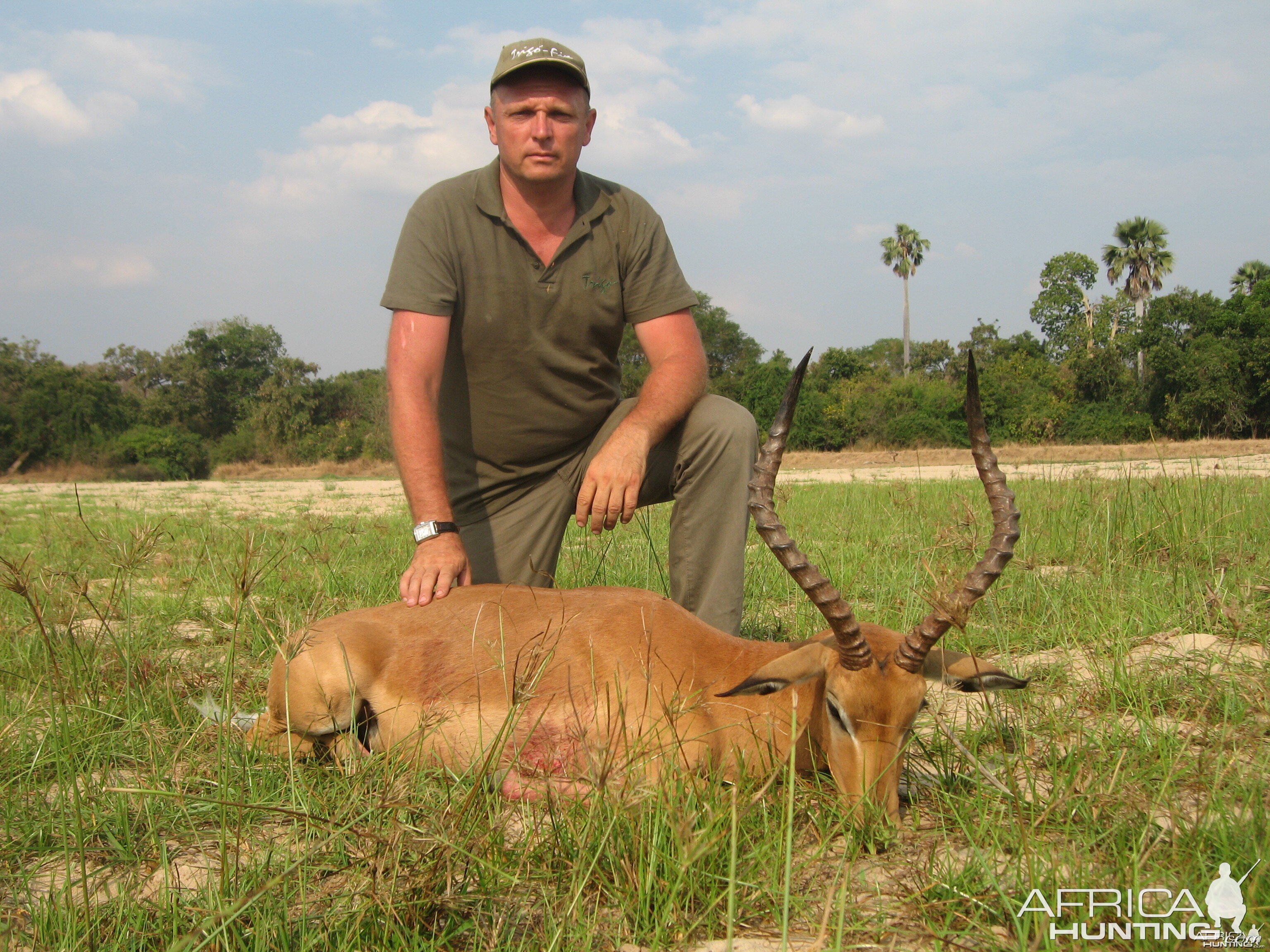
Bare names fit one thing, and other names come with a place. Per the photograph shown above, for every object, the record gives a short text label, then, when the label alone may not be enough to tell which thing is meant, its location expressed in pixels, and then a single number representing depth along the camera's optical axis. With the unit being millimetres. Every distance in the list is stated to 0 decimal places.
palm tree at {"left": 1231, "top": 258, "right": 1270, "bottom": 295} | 40688
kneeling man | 4312
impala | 2799
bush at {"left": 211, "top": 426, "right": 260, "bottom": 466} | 49406
